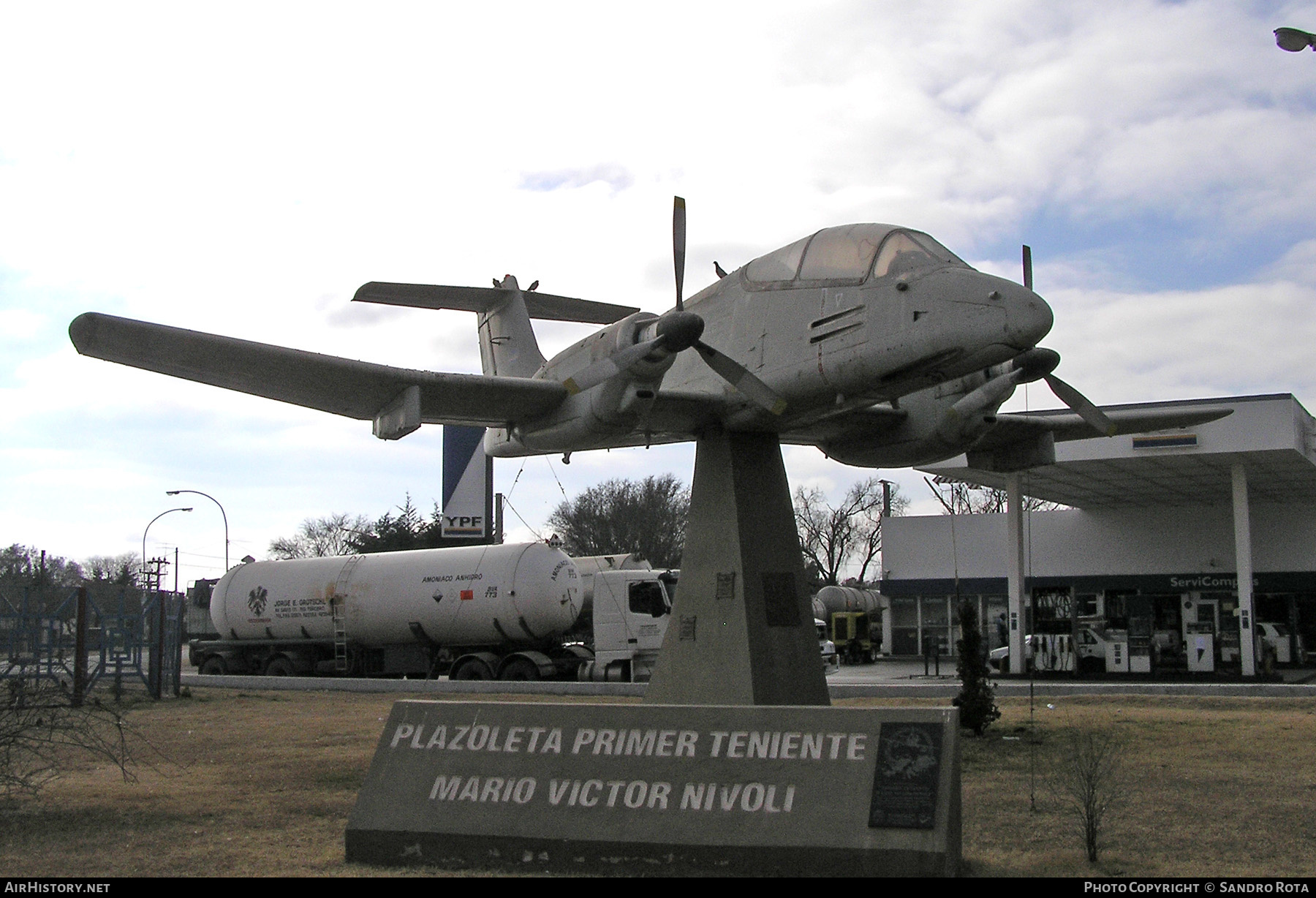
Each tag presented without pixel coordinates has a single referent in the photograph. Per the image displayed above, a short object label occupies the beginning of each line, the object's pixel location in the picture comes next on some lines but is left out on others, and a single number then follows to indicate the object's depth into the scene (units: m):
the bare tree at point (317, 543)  87.69
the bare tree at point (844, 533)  77.69
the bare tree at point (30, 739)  9.71
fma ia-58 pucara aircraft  10.19
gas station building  26.53
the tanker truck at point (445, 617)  24.73
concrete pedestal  11.97
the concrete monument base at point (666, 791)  6.94
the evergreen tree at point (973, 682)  14.43
